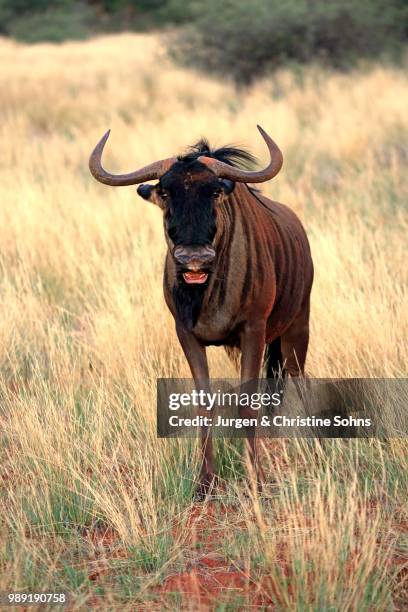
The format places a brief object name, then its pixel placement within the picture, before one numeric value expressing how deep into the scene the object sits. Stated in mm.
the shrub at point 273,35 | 42812
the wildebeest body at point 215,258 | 8414
